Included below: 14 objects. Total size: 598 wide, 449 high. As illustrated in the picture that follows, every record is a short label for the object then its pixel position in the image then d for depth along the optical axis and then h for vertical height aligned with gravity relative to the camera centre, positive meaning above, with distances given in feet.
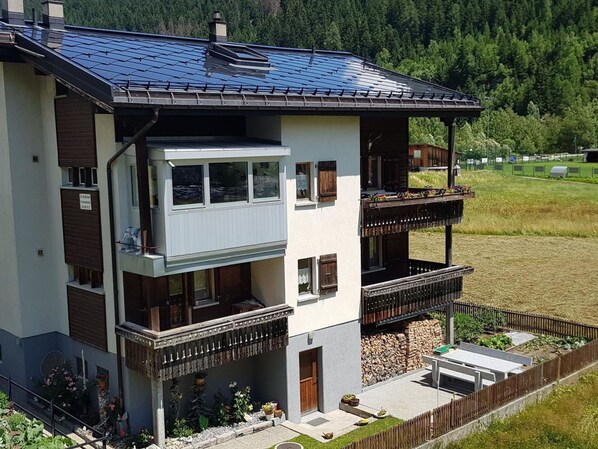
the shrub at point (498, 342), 84.99 -24.88
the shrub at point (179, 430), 59.36 -24.23
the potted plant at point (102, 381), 61.05 -20.41
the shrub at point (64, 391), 64.44 -22.59
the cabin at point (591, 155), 380.99 -8.35
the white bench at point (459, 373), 70.44 -23.99
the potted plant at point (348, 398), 68.92 -25.31
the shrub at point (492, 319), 94.17 -24.27
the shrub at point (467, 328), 88.79 -24.46
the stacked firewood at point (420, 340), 78.64 -22.87
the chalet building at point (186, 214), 55.57 -6.06
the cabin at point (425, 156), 304.50 -5.51
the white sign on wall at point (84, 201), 61.46 -4.51
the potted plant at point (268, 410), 64.03 -24.45
